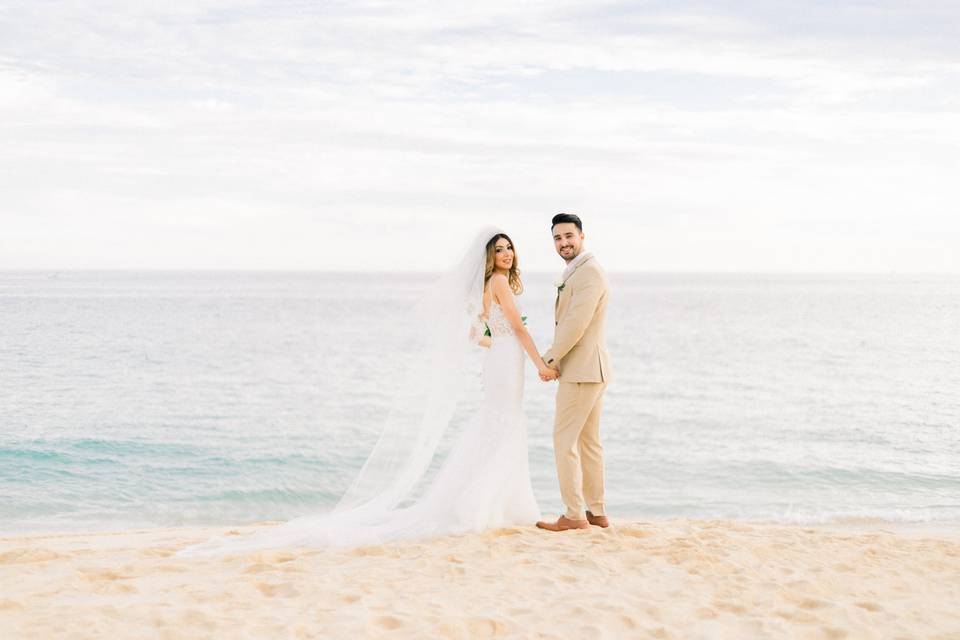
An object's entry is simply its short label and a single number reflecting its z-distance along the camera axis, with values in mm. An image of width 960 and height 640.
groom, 6324
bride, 6441
